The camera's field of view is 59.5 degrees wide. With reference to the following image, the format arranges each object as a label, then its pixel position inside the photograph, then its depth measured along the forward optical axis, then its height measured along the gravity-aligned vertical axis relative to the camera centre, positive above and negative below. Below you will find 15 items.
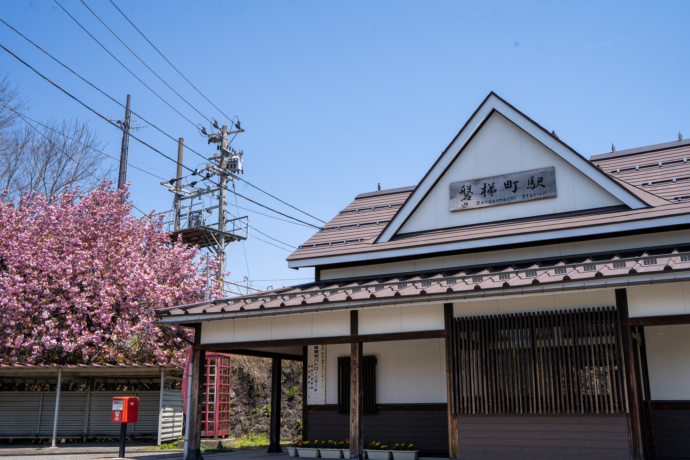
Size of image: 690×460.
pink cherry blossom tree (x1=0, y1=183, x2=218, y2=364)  19.59 +2.94
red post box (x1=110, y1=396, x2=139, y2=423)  12.55 -0.69
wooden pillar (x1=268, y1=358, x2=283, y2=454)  15.62 -0.82
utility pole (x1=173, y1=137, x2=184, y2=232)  29.21 +8.65
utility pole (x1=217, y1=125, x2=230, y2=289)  26.05 +7.50
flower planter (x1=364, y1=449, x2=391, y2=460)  12.68 -1.65
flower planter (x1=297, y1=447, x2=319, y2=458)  13.69 -1.72
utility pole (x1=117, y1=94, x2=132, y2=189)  34.56 +12.32
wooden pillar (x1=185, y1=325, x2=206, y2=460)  12.52 -0.68
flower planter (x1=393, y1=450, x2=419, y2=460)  12.46 -1.62
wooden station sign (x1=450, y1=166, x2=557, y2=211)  13.20 +4.05
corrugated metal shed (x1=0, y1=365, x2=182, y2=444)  17.78 -0.97
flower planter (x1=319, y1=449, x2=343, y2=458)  13.31 -1.69
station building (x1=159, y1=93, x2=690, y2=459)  9.67 +1.14
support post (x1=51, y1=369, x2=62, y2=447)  16.81 -0.81
